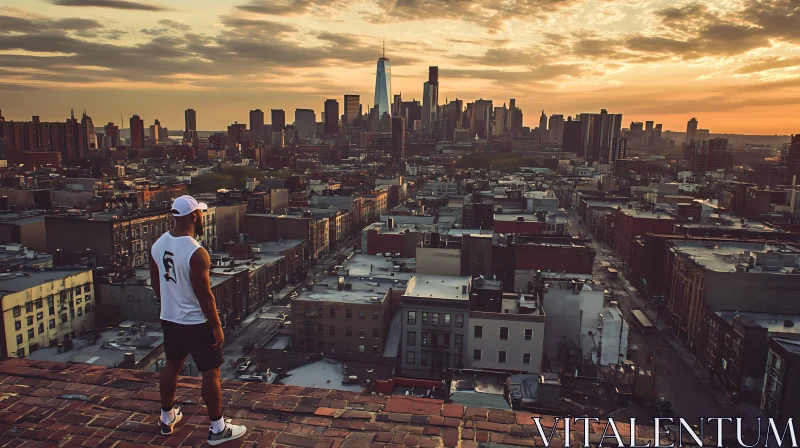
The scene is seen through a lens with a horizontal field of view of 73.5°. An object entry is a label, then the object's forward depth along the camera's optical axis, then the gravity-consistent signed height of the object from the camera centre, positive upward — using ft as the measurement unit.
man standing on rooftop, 21.44 -7.05
